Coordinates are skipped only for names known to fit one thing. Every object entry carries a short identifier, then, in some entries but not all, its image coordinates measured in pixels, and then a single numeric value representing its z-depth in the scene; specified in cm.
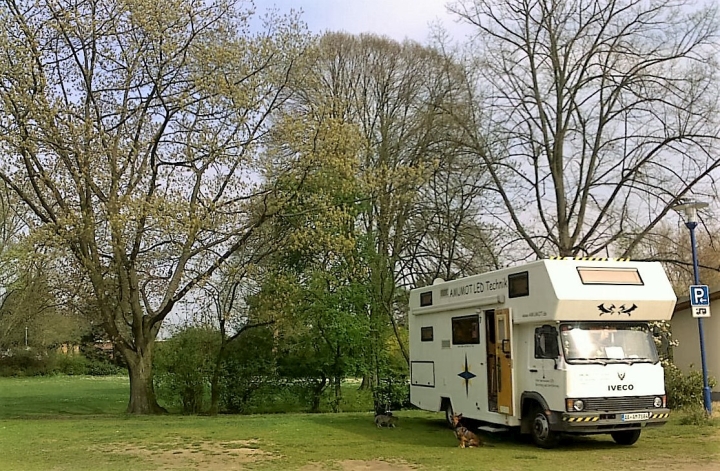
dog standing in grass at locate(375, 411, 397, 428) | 1664
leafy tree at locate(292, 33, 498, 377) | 2697
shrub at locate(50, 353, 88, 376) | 5919
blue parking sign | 1573
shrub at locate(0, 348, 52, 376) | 5675
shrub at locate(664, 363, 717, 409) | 1716
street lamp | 1616
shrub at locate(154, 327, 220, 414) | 2578
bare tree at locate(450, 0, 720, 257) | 2312
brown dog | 1322
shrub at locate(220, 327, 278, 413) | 2645
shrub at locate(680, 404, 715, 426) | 1525
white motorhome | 1217
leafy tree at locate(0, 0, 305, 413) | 1853
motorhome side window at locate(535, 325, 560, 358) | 1241
